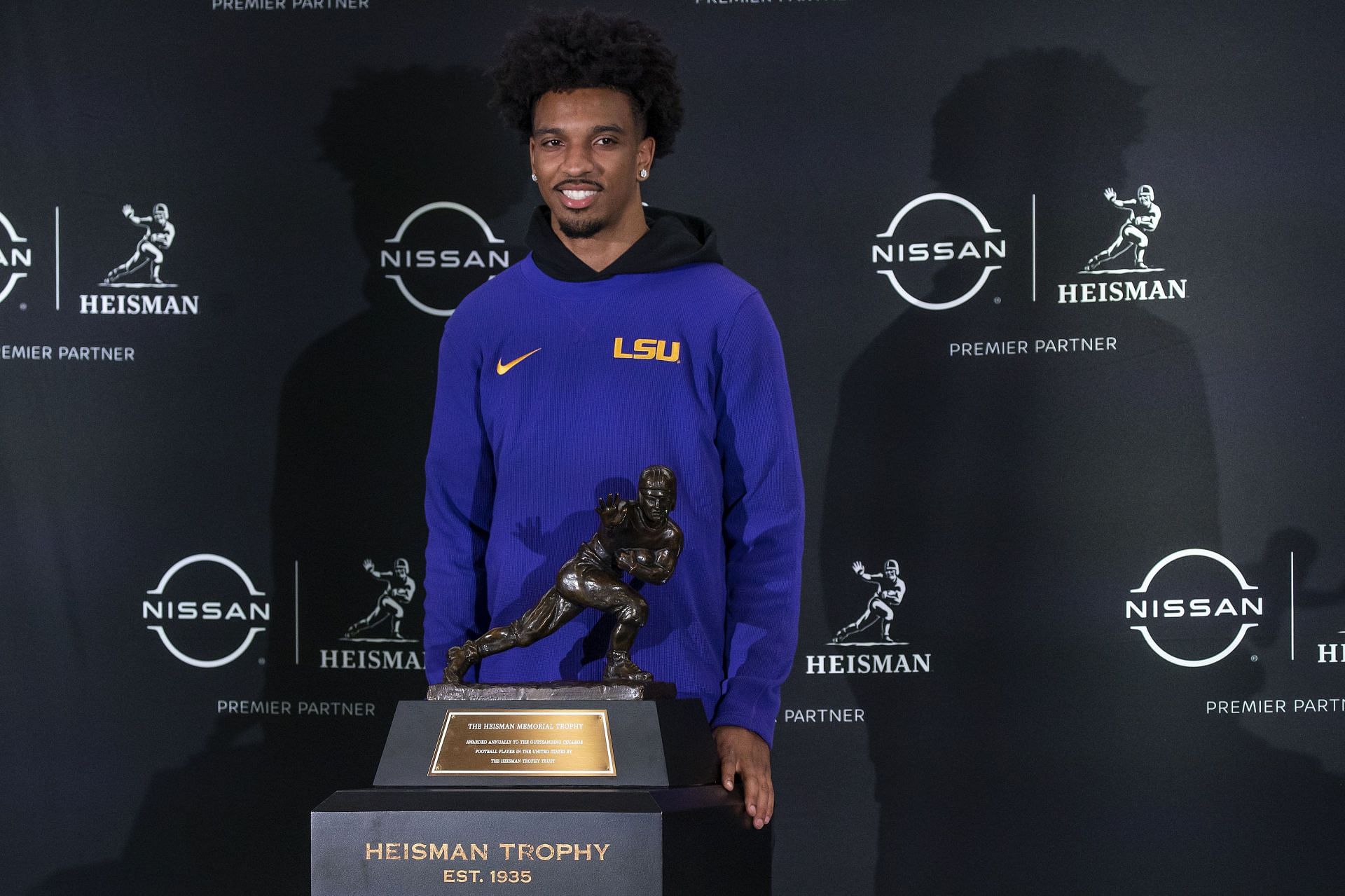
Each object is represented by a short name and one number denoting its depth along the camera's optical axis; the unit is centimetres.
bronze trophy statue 390
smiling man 424
